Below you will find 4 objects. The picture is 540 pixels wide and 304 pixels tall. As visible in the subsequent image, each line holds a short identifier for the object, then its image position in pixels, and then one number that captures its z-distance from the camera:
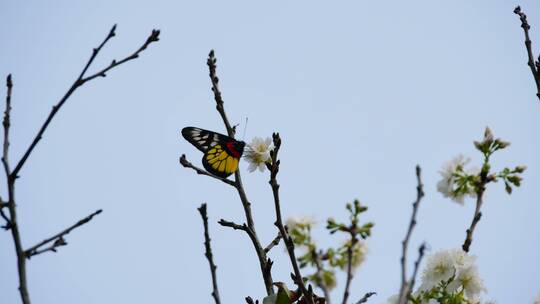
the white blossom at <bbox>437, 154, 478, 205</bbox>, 5.78
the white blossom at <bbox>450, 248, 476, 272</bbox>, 6.14
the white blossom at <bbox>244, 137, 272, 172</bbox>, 7.89
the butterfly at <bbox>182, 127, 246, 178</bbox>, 7.96
